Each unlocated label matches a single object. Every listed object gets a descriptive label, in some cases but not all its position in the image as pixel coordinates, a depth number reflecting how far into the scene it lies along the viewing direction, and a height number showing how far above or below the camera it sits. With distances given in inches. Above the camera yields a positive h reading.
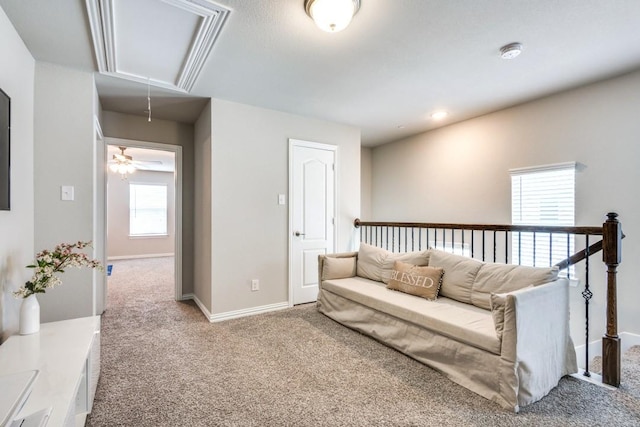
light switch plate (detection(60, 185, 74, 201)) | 99.8 +6.6
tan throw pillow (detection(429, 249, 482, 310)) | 98.1 -20.7
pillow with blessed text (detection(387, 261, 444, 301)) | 102.1 -23.9
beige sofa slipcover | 69.2 -30.8
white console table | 46.1 -28.4
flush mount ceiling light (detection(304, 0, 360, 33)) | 69.0 +46.9
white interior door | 150.3 +0.2
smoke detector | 88.7 +48.6
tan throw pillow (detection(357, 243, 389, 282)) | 128.7 -21.6
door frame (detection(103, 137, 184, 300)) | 160.4 -2.0
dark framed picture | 70.2 +14.8
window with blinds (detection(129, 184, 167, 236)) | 317.4 +3.4
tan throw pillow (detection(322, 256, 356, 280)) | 134.5 -25.1
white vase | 68.6 -23.8
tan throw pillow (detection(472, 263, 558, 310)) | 80.2 -19.0
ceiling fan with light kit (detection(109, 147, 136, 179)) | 217.0 +36.2
